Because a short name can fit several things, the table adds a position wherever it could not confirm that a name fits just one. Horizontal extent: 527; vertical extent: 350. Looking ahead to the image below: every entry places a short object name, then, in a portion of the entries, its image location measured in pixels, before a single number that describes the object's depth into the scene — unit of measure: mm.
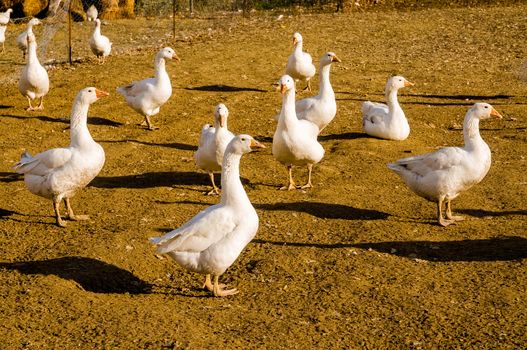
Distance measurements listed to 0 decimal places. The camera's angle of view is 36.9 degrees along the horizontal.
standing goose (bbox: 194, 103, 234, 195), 9219
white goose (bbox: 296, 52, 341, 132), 11234
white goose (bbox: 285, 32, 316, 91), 14219
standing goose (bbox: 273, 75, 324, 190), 9430
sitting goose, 11562
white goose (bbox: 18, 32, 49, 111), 13109
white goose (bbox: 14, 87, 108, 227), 8281
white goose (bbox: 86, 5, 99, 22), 21594
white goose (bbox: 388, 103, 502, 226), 8383
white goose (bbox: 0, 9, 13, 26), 19780
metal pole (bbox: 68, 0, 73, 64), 16516
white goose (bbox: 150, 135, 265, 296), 6527
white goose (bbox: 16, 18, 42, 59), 17928
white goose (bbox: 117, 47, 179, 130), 12352
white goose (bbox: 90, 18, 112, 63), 16672
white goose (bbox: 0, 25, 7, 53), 18719
